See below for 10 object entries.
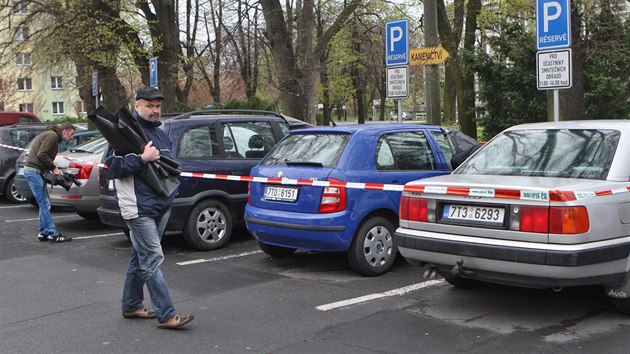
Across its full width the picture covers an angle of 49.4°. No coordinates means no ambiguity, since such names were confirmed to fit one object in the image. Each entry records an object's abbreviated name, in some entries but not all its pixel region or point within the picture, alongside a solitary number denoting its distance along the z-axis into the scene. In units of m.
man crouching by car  9.75
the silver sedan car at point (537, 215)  4.93
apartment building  23.72
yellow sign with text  11.85
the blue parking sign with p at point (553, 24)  8.38
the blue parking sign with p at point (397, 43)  10.62
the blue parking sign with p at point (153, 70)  16.33
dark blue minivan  8.73
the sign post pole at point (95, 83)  18.64
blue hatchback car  6.98
